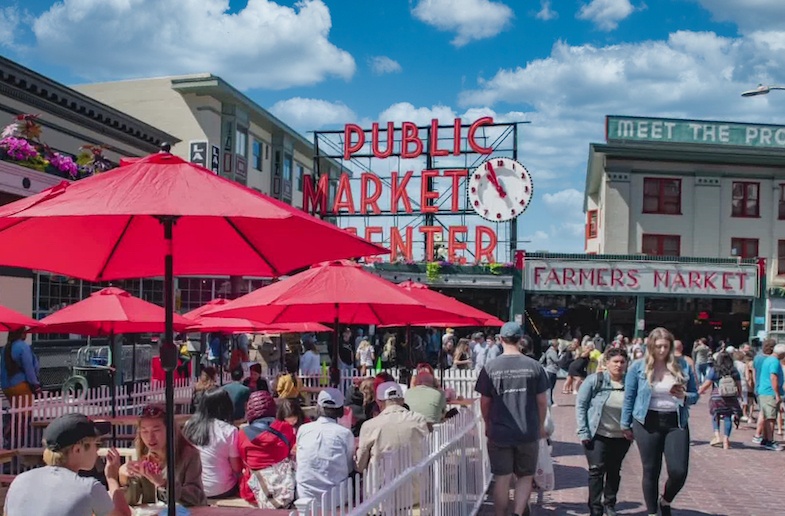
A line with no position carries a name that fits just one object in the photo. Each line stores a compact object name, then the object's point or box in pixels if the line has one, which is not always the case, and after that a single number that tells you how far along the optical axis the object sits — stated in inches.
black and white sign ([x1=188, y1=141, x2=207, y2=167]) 1338.6
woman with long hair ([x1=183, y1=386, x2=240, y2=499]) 290.7
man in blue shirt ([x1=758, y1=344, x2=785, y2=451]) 563.5
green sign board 1508.4
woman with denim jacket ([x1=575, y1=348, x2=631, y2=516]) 334.3
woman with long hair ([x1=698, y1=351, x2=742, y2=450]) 572.7
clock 1472.7
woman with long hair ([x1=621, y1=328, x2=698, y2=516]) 315.9
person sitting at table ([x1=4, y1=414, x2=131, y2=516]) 162.6
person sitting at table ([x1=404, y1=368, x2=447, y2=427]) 387.1
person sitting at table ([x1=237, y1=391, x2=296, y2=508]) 282.7
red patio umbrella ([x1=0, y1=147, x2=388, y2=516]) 176.4
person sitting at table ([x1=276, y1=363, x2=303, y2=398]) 544.7
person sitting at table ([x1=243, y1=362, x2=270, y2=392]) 574.9
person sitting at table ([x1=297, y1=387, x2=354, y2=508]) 271.9
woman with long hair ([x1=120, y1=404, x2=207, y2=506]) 226.8
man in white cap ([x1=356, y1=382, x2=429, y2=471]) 289.6
